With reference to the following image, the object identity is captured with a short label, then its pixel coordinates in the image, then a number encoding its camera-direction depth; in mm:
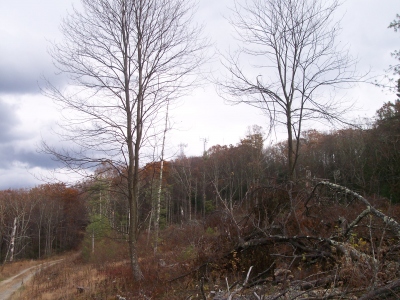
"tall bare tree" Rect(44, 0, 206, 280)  9133
